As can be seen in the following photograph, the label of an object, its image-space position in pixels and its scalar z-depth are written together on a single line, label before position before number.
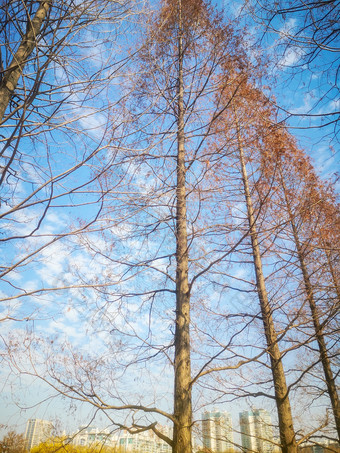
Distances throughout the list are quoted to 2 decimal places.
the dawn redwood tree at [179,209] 2.67
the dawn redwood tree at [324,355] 5.51
